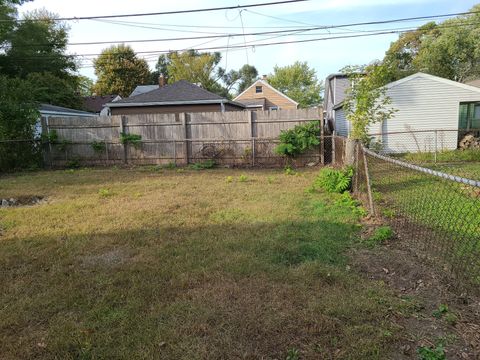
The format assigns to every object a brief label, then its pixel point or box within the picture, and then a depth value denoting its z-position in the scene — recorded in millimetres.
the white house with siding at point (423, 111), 14391
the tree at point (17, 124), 12016
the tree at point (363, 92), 8672
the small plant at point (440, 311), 2730
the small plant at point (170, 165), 12133
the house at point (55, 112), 14078
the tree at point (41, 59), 23328
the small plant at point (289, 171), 10108
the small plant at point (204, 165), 11836
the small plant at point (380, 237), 4309
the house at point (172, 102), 17889
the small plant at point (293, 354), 2326
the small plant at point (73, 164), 12805
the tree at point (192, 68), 47812
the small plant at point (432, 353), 2250
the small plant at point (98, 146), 12727
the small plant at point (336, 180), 6980
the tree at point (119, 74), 39094
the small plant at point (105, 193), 7426
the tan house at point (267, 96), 36656
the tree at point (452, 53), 29050
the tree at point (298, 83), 50000
